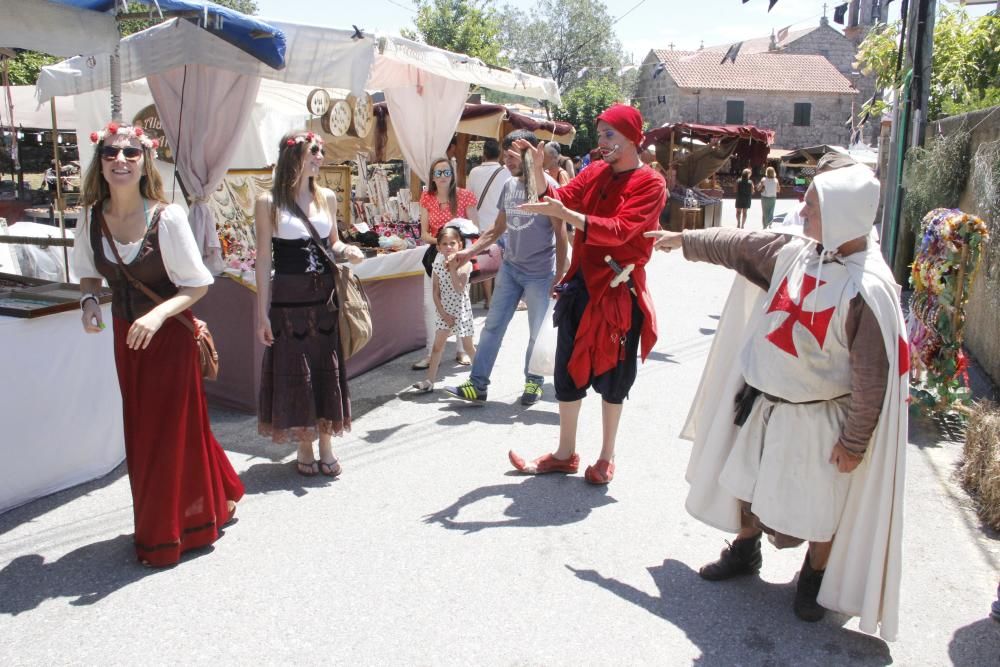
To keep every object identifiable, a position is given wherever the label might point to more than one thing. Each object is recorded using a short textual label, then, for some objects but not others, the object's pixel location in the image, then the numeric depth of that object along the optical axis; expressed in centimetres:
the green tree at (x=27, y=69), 1886
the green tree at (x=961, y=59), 1029
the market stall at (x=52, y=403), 376
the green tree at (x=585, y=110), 3559
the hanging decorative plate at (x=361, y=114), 905
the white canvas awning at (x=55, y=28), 375
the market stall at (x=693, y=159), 1867
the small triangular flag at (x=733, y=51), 2680
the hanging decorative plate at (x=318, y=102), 834
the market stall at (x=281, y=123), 510
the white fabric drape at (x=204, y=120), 514
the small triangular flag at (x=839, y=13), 1166
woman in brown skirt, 391
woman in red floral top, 643
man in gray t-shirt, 516
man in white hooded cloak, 254
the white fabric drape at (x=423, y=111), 795
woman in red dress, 318
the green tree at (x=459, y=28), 3344
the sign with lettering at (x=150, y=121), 722
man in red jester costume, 363
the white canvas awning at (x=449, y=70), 619
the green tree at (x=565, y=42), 5475
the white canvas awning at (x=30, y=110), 1562
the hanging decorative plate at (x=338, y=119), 872
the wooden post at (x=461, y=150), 1167
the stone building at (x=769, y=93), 4469
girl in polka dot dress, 585
